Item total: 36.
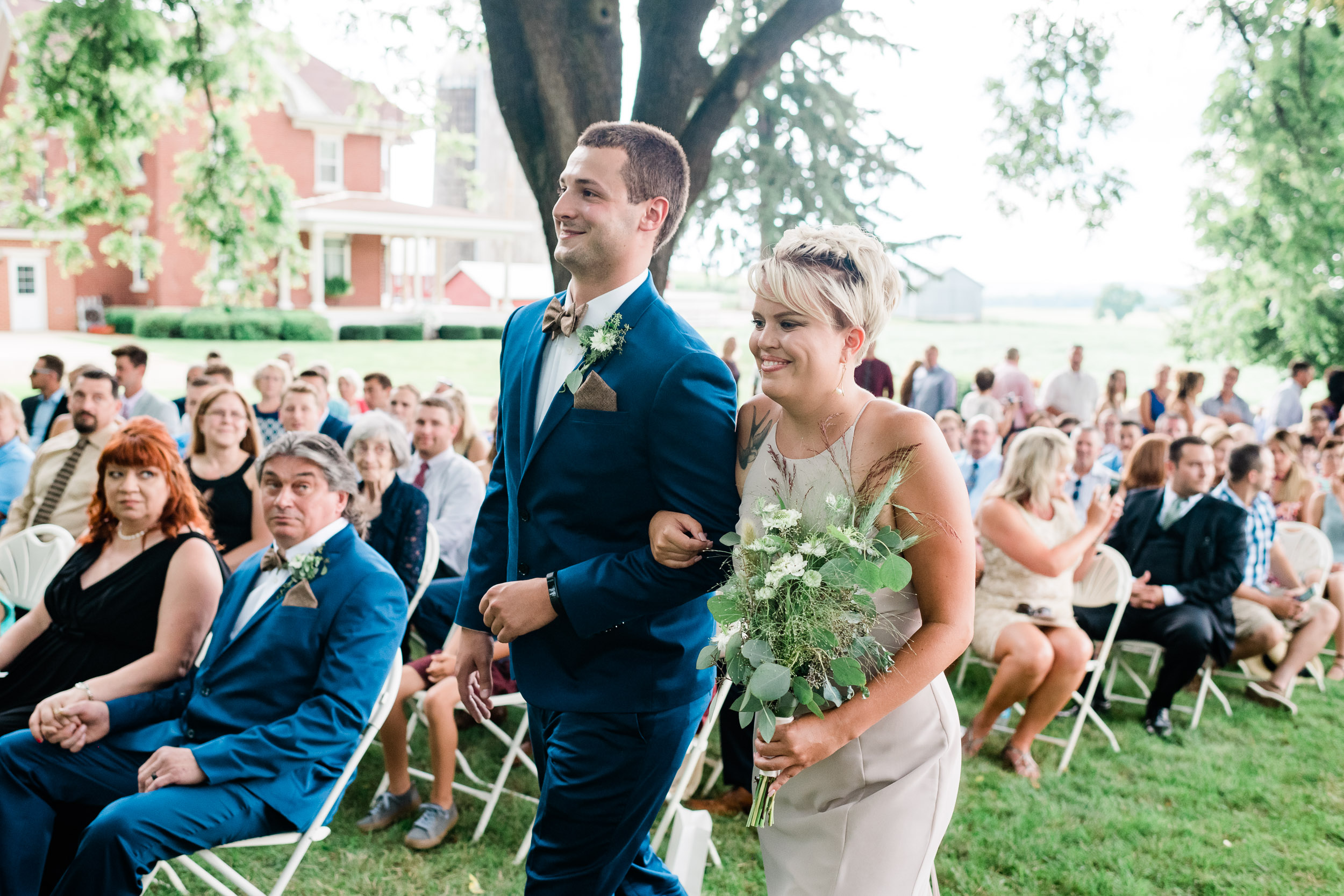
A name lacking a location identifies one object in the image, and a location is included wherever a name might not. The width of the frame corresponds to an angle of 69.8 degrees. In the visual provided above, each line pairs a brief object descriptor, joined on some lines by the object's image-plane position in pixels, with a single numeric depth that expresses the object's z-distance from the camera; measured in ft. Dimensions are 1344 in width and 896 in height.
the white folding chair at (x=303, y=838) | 9.20
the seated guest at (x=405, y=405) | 29.43
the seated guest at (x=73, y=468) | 18.16
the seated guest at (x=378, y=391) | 30.53
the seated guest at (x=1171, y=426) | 34.17
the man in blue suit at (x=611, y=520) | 6.89
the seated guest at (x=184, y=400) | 27.14
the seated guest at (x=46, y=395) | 27.12
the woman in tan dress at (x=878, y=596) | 6.36
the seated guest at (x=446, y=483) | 18.52
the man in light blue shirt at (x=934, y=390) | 39.55
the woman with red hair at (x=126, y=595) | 11.14
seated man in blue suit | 9.36
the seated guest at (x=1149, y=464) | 20.94
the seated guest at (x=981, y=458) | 25.07
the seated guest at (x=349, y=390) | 37.29
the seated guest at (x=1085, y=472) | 23.84
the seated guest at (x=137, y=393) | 25.86
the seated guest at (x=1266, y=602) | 20.07
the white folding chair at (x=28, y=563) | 14.58
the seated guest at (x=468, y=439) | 24.11
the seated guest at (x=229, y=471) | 17.60
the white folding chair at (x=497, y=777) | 13.47
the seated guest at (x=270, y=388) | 25.29
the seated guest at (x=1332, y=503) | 24.91
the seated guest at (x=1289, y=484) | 25.53
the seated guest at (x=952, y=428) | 25.36
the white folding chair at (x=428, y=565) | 15.05
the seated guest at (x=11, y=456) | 20.83
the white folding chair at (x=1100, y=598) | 17.34
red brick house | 94.53
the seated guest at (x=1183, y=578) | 18.90
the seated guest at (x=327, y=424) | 22.35
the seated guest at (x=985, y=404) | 34.71
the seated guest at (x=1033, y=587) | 16.92
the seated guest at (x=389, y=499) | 15.90
